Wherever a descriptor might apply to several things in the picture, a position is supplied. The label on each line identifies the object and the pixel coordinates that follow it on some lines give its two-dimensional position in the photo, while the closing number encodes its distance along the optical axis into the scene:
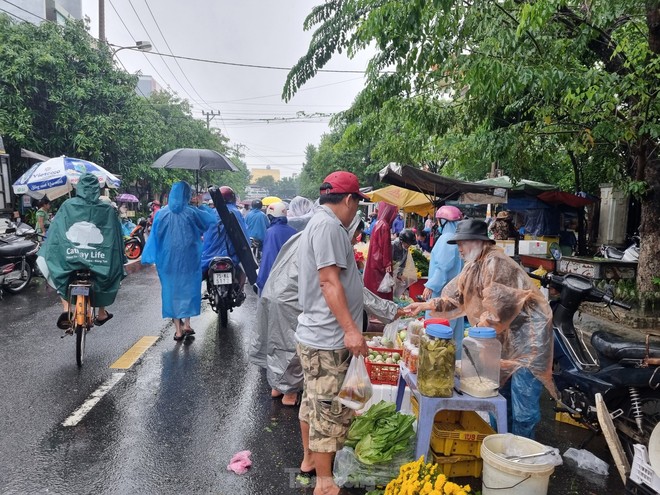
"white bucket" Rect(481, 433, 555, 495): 2.61
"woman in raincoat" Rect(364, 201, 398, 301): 6.84
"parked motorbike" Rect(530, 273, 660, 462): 3.25
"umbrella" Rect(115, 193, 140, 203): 21.42
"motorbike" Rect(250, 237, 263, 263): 10.20
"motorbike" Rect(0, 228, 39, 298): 8.46
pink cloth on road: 3.31
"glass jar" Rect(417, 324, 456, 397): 2.84
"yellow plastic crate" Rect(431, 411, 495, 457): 3.14
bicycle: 5.02
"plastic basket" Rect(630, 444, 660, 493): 2.61
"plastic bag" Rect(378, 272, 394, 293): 6.77
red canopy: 11.52
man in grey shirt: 2.77
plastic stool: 2.88
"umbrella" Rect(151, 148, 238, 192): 7.63
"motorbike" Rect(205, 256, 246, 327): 6.56
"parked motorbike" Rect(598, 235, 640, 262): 9.39
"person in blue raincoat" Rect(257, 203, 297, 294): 5.49
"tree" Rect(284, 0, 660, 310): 5.15
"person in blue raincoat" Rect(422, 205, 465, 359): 5.05
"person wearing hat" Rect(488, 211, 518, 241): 11.84
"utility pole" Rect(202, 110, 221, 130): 44.06
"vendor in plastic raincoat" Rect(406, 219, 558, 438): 3.45
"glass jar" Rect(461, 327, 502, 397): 3.06
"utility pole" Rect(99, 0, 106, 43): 17.42
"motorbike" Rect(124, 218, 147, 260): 14.23
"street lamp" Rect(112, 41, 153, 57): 18.46
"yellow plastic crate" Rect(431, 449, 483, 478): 3.19
